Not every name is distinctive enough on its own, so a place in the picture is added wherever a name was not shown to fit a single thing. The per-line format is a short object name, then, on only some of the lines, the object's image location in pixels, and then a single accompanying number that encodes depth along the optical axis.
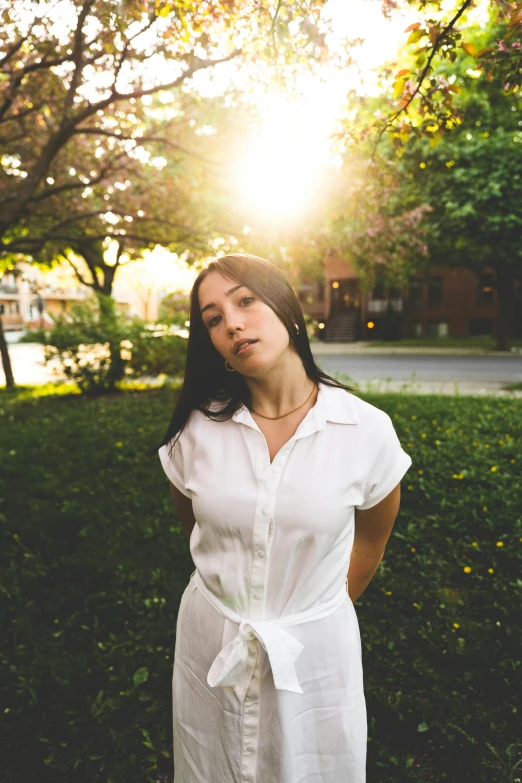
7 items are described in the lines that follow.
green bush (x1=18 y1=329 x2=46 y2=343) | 10.05
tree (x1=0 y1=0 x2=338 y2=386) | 3.81
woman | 1.48
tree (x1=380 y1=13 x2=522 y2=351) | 16.73
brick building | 33.44
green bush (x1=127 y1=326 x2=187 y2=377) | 10.33
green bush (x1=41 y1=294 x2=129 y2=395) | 10.34
